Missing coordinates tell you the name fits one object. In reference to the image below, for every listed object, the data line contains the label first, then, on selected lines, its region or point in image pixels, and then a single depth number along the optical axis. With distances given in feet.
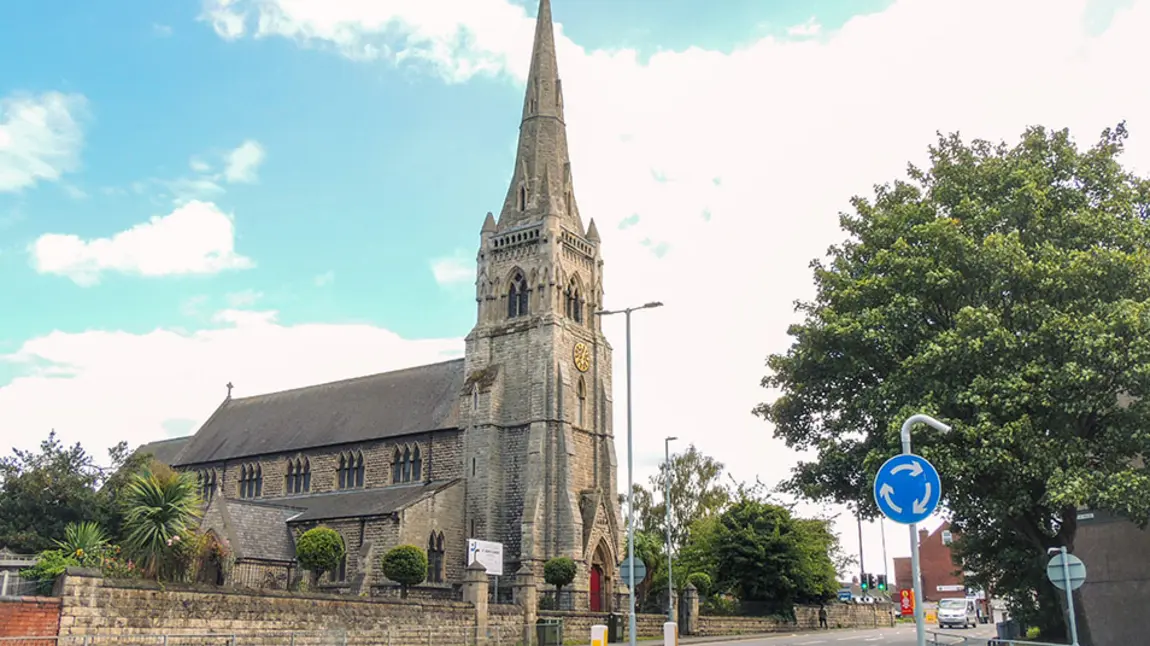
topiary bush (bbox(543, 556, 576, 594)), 136.87
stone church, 145.38
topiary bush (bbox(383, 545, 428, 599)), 123.13
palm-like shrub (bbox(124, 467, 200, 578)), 82.33
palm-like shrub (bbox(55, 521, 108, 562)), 80.07
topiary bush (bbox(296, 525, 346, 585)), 132.16
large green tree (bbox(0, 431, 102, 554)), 120.67
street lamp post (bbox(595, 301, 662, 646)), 80.23
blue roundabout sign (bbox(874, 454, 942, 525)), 35.60
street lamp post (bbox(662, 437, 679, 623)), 112.94
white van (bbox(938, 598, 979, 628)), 186.04
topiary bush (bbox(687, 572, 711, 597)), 152.46
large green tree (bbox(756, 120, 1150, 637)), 71.53
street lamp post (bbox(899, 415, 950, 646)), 35.00
